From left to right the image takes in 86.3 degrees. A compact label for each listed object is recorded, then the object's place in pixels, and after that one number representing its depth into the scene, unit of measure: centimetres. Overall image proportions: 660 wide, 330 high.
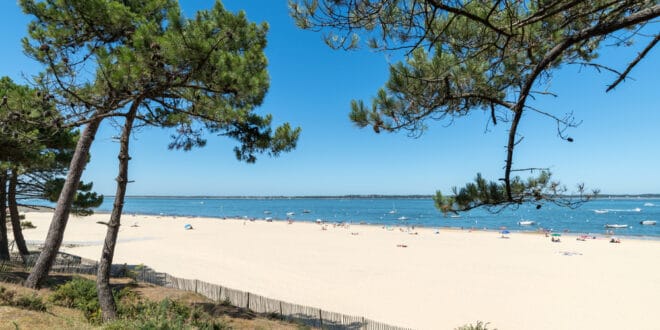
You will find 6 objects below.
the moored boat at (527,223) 5806
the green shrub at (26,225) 1505
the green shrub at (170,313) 449
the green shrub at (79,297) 724
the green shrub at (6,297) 608
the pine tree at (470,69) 305
